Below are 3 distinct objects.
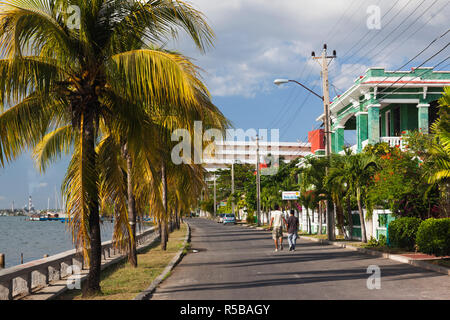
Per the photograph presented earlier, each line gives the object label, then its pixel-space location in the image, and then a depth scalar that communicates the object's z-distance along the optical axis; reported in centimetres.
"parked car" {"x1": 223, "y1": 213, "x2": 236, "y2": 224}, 8012
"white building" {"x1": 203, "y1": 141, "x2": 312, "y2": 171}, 16362
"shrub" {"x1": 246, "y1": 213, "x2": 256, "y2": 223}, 6912
